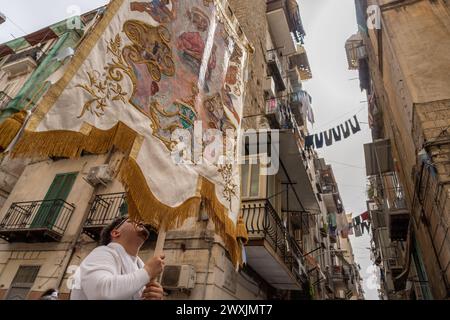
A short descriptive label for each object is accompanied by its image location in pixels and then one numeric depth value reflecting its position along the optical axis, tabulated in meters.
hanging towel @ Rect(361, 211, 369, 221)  17.84
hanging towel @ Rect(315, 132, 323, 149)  10.87
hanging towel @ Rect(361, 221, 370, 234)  17.41
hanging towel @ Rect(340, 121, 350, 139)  10.62
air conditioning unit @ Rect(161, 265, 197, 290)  6.79
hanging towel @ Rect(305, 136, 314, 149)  10.94
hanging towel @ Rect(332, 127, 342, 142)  10.70
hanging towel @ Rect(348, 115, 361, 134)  10.51
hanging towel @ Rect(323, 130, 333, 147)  10.74
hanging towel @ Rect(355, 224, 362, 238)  17.84
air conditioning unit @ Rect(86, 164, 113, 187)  10.13
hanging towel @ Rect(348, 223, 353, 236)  19.34
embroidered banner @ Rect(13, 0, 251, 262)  2.18
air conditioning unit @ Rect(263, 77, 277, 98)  15.62
